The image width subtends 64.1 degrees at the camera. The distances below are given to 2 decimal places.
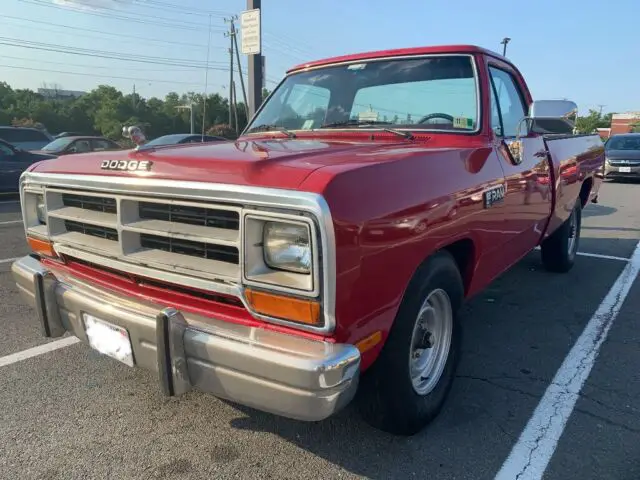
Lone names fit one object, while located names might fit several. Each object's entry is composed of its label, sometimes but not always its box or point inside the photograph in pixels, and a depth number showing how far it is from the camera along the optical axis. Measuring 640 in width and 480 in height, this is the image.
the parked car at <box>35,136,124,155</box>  12.49
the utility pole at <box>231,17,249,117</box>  35.50
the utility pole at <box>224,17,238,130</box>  38.28
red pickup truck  1.80
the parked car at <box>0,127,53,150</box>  13.78
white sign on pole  7.52
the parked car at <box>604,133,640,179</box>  15.78
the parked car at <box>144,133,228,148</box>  11.89
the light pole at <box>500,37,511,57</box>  34.91
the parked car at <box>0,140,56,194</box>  10.68
